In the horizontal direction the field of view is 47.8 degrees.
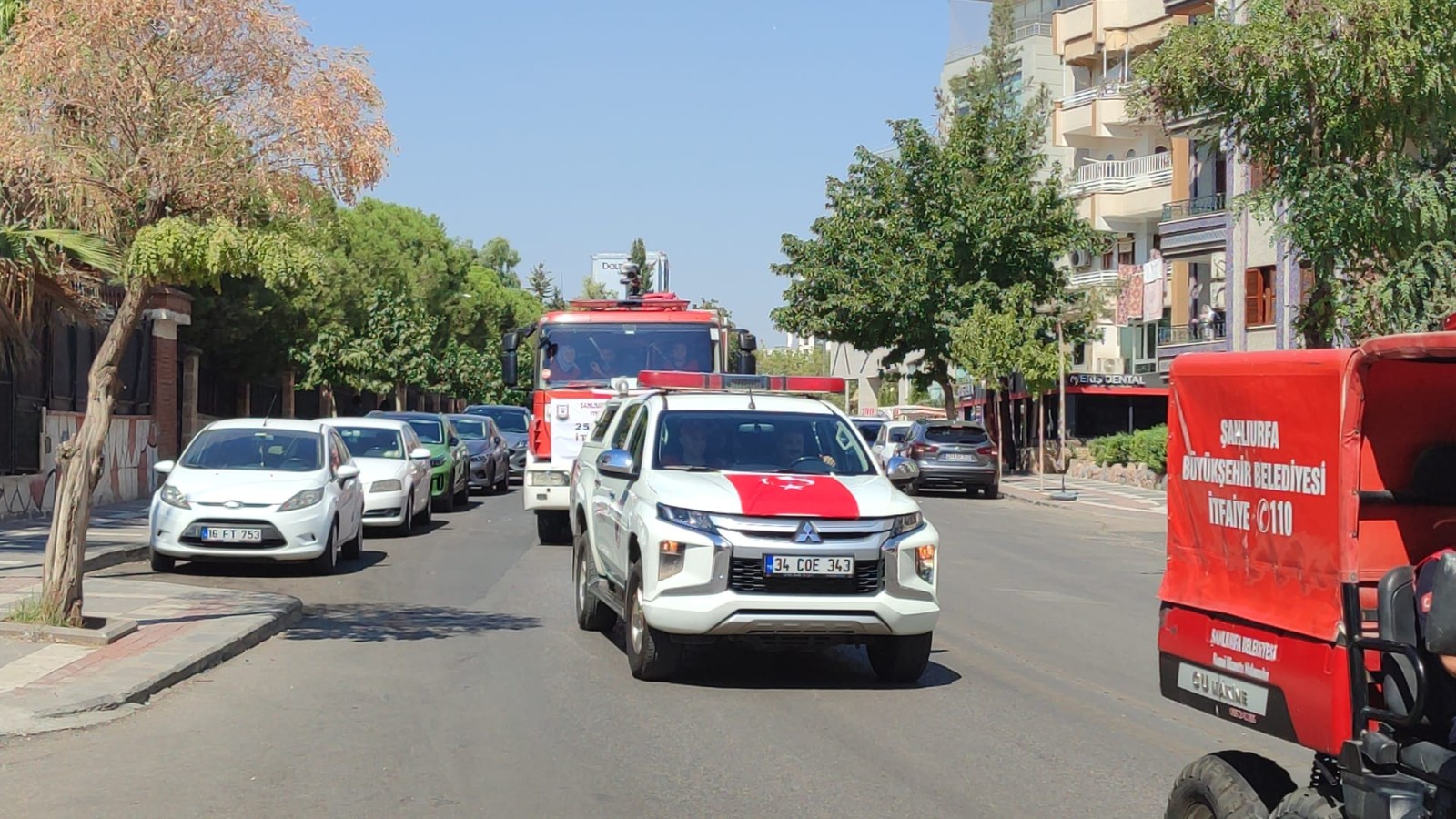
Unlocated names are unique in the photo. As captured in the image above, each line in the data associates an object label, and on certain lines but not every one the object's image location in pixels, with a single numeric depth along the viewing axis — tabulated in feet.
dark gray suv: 118.93
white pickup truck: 33.04
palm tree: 37.32
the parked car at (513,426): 124.16
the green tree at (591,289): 423.47
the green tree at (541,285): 538.47
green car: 89.66
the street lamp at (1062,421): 120.37
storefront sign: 158.92
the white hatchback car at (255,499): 54.13
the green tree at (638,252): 453.17
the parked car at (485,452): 108.58
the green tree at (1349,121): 59.67
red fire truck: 66.54
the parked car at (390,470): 73.15
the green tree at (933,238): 158.20
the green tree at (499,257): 452.35
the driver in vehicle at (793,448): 37.96
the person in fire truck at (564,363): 69.00
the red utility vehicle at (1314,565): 15.33
